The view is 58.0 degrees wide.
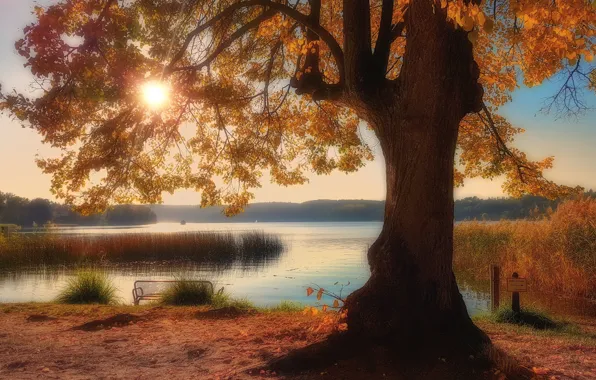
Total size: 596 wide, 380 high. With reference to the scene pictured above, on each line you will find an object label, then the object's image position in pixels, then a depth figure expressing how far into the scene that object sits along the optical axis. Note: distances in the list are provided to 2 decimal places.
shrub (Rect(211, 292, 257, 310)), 11.47
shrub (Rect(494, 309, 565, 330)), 9.88
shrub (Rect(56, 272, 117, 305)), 12.85
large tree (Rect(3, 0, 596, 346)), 6.08
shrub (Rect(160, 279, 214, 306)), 12.29
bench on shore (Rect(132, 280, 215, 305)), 12.98
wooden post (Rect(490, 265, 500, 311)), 11.01
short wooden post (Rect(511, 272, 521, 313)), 10.10
